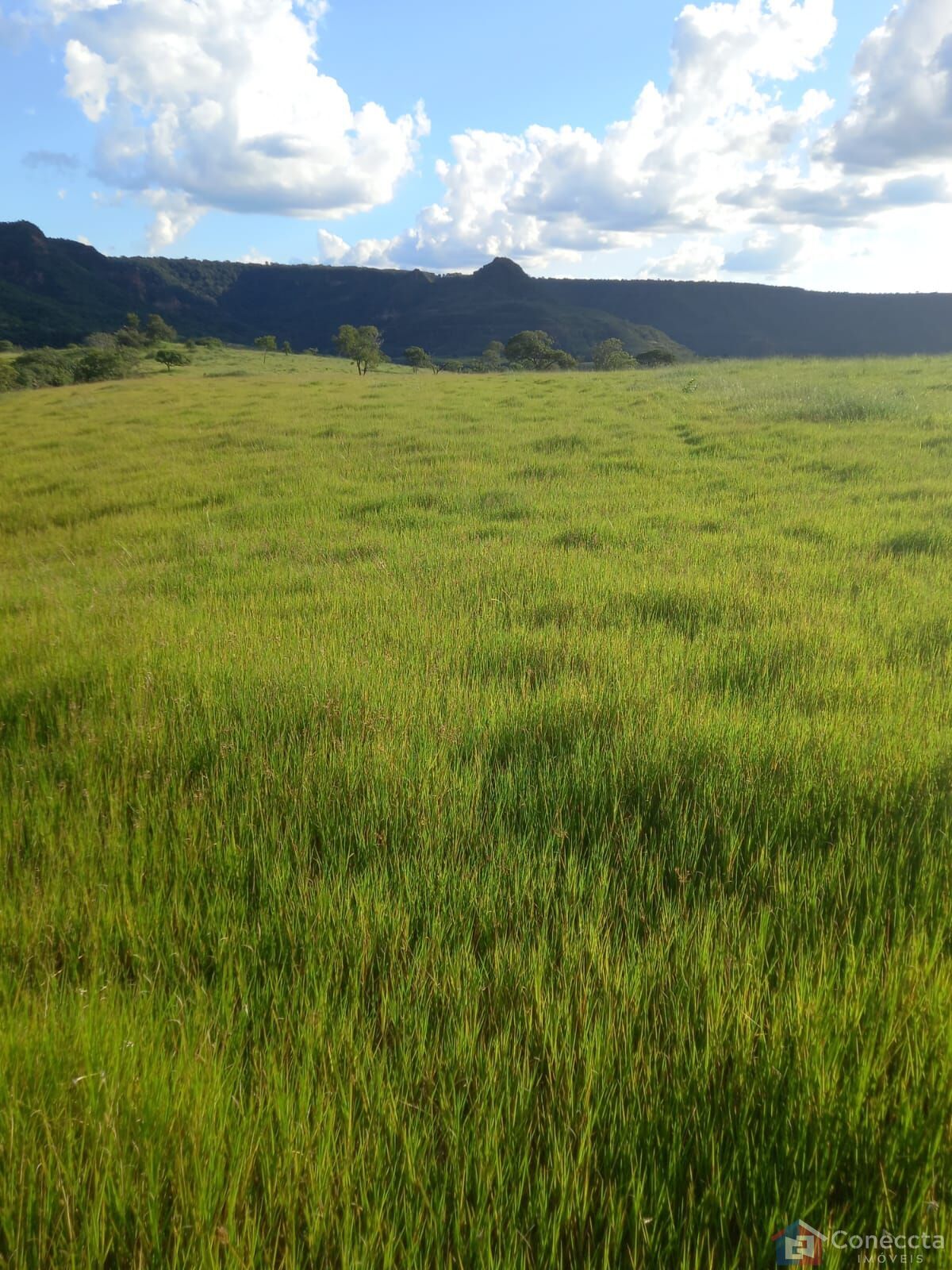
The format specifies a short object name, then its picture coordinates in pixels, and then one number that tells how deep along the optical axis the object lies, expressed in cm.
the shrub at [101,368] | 6034
